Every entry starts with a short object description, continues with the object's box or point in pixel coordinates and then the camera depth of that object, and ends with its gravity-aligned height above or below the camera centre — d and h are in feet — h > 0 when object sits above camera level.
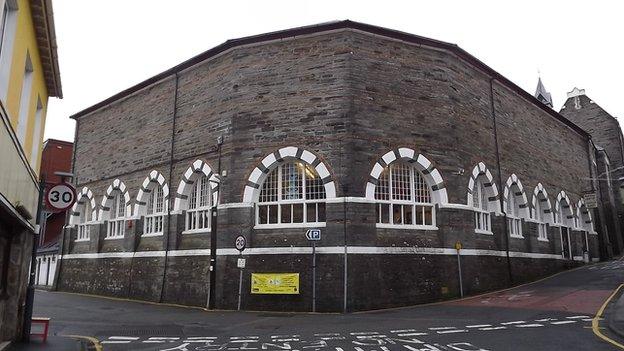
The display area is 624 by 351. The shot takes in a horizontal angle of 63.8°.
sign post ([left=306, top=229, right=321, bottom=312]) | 55.02 +2.67
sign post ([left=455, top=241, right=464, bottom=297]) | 61.52 +0.59
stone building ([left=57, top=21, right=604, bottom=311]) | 57.88 +12.13
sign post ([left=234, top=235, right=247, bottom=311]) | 57.62 +1.17
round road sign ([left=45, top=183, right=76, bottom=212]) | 32.65 +4.70
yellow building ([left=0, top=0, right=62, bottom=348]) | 26.07 +9.13
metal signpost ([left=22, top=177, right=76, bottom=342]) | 32.73 +4.19
